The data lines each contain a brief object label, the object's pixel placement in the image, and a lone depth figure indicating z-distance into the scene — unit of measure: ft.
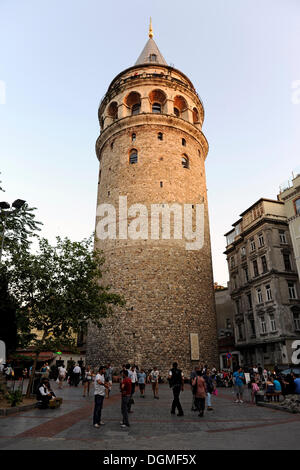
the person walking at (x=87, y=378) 49.98
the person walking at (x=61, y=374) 63.49
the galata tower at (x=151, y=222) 73.36
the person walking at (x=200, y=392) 32.30
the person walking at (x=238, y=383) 45.21
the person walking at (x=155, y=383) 48.06
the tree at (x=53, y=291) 46.29
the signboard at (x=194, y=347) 73.61
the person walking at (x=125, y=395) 26.73
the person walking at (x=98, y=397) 26.74
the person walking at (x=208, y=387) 37.19
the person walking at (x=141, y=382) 50.83
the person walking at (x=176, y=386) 32.37
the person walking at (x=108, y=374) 56.05
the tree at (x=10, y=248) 44.47
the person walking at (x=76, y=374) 66.44
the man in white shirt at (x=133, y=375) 46.06
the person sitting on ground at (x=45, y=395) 37.35
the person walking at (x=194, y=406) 35.61
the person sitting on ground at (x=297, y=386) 38.60
